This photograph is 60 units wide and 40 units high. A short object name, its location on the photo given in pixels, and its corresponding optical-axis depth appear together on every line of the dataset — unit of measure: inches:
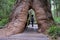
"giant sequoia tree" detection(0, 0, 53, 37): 571.9
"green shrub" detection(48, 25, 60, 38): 490.0
